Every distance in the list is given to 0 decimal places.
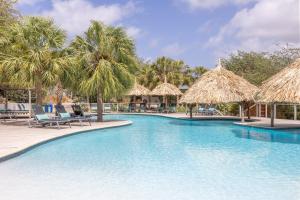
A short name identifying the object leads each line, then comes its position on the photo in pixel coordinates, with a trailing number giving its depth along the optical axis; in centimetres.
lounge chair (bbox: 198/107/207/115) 1733
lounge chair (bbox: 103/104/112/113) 2031
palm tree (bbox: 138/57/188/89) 2259
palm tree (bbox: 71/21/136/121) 1262
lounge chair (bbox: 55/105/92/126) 1088
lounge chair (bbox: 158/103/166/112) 1967
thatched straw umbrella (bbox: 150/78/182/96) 1964
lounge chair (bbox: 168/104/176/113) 1970
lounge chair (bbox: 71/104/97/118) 1230
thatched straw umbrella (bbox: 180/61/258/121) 1337
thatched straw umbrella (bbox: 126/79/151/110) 2060
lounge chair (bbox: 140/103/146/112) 2041
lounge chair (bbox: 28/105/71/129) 1004
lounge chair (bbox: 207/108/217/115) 1702
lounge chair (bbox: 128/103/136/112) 2041
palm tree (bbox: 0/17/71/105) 1117
